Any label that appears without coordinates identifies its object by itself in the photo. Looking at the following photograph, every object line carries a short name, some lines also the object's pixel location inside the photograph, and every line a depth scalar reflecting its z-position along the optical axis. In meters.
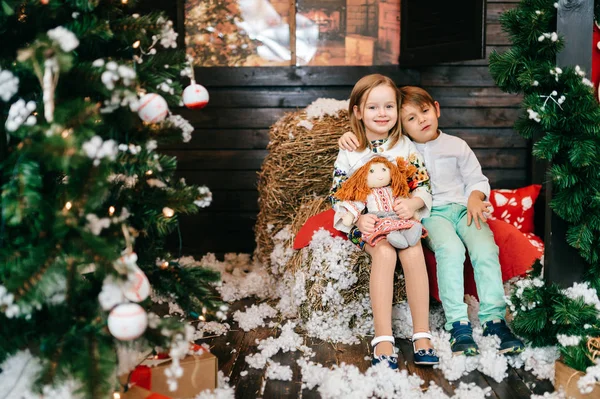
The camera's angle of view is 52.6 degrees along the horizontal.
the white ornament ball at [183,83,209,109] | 1.79
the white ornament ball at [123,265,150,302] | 1.48
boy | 2.42
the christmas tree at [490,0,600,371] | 2.04
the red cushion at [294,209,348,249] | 2.72
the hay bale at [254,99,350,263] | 3.15
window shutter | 3.31
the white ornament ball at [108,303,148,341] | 1.42
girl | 2.34
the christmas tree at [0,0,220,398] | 1.38
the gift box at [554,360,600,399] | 1.87
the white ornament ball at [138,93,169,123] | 1.60
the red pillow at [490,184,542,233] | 3.47
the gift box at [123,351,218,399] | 1.80
